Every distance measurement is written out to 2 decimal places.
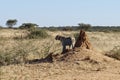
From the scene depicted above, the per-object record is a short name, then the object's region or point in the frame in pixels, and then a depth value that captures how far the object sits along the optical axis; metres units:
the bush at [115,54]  20.62
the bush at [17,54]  20.14
